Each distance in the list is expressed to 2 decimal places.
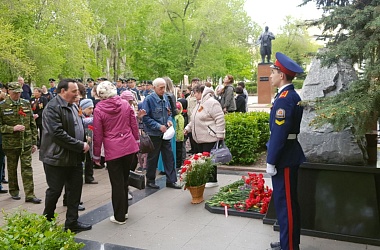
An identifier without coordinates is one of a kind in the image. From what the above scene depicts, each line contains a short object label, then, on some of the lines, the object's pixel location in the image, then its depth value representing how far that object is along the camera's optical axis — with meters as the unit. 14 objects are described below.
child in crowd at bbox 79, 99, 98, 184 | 7.15
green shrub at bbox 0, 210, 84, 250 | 2.62
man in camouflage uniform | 6.36
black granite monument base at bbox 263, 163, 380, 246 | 4.30
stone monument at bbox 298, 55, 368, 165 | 4.52
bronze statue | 25.30
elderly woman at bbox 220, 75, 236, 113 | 10.46
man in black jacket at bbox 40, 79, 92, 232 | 4.71
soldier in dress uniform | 3.93
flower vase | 6.02
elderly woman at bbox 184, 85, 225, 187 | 6.62
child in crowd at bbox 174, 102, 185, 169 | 8.55
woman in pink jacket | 5.09
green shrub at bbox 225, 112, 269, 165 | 8.74
